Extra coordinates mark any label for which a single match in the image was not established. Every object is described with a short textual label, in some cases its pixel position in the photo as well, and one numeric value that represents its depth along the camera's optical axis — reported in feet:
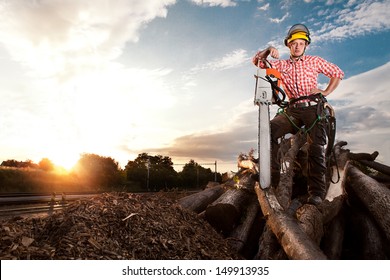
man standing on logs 15.56
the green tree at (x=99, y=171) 92.42
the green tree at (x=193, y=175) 118.52
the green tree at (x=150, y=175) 101.79
